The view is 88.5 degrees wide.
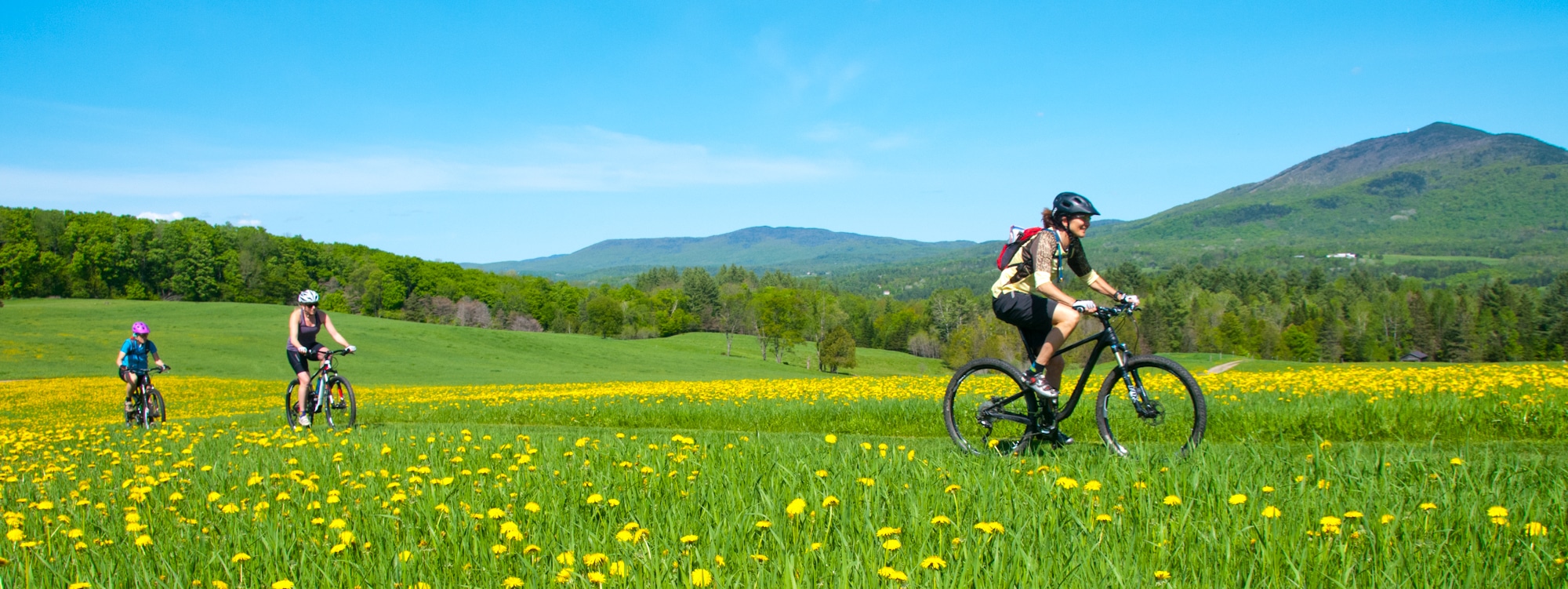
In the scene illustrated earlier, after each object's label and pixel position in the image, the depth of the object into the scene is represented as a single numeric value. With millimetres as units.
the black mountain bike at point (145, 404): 15281
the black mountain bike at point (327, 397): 12414
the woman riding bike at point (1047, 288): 6688
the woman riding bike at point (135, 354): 15008
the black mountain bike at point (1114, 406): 6449
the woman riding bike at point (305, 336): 12148
